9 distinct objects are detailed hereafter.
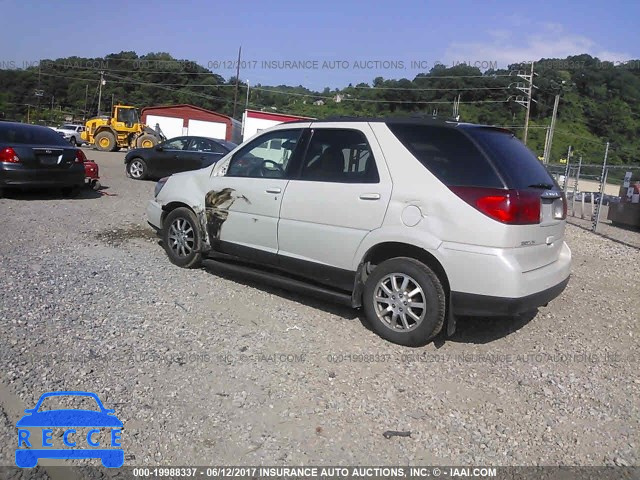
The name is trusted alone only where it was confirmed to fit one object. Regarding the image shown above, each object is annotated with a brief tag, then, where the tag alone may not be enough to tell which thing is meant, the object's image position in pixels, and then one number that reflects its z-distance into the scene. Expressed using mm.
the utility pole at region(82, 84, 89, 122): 83069
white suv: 4156
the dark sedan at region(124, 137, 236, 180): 15539
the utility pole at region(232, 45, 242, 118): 50425
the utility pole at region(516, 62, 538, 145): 44031
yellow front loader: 31216
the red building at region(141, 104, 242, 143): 41281
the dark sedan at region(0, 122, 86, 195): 10091
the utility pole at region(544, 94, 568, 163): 42625
